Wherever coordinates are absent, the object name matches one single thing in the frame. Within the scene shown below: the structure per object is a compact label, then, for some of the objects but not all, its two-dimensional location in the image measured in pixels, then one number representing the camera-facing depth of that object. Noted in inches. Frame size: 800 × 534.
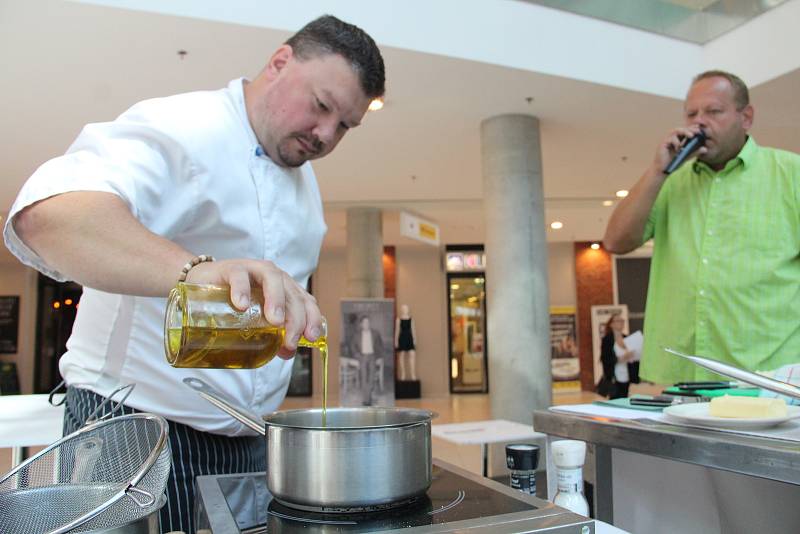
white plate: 37.9
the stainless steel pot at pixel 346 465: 26.5
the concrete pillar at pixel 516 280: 221.6
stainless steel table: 32.8
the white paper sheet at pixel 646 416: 37.0
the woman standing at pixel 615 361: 350.9
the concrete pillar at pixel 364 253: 387.5
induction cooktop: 24.8
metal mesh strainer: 23.8
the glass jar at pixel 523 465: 36.4
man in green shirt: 66.3
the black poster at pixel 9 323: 563.8
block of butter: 38.5
